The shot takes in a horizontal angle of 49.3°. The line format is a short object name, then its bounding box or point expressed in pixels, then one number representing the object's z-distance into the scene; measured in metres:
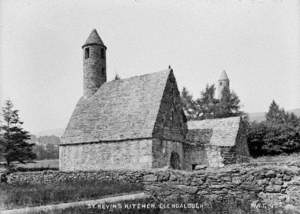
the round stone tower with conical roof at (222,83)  74.11
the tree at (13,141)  39.03
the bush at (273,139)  38.75
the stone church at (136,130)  24.06
